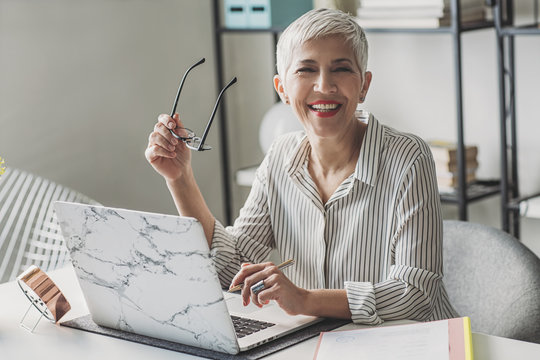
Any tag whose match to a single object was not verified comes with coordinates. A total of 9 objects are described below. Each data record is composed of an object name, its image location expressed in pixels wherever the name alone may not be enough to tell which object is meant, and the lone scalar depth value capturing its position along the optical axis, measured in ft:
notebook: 5.16
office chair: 6.60
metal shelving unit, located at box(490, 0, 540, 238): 9.19
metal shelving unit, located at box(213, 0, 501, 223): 9.21
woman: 6.15
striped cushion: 8.29
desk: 5.35
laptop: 5.30
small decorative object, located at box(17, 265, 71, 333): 5.98
